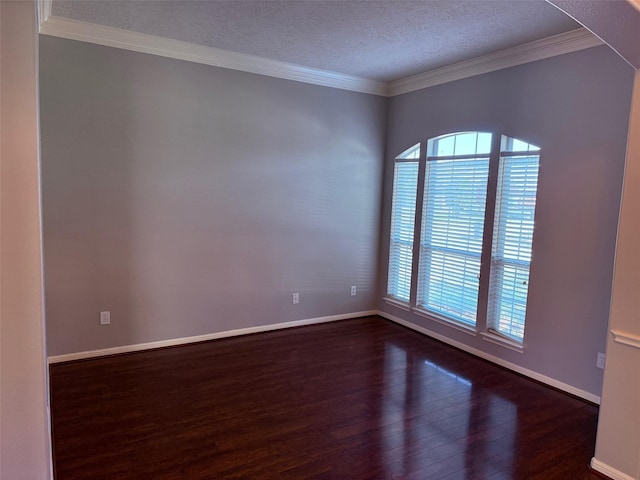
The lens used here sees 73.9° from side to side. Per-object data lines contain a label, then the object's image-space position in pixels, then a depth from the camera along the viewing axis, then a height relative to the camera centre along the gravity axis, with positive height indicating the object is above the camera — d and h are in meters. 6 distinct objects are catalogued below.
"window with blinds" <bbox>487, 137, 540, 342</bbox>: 3.54 -0.25
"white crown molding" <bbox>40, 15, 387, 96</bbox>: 3.32 +1.27
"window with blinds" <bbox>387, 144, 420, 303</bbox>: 4.73 -0.22
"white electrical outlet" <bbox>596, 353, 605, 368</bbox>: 3.08 -1.07
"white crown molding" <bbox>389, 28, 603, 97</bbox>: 3.13 +1.28
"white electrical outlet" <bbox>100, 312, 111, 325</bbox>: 3.70 -1.10
